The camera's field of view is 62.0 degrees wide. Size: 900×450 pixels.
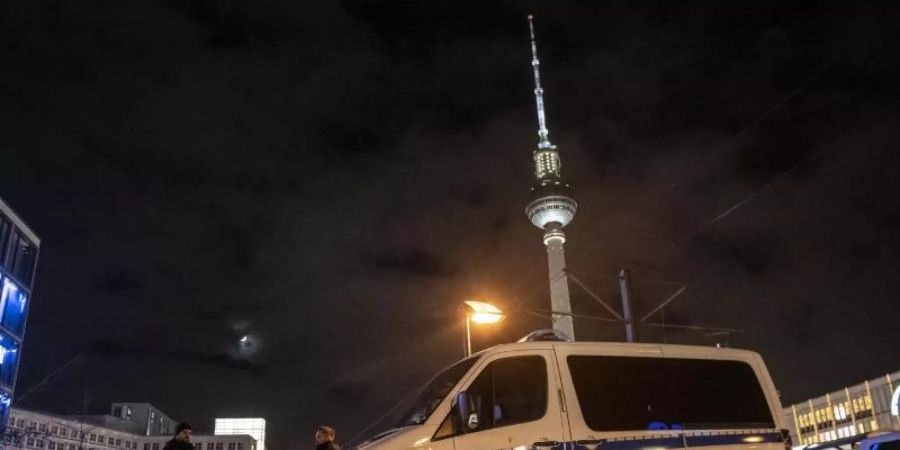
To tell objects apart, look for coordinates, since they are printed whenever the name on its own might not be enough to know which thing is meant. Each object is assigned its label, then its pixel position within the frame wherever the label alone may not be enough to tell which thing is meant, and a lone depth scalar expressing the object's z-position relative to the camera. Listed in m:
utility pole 18.00
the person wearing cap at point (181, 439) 11.73
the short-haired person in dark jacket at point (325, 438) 10.44
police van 9.05
